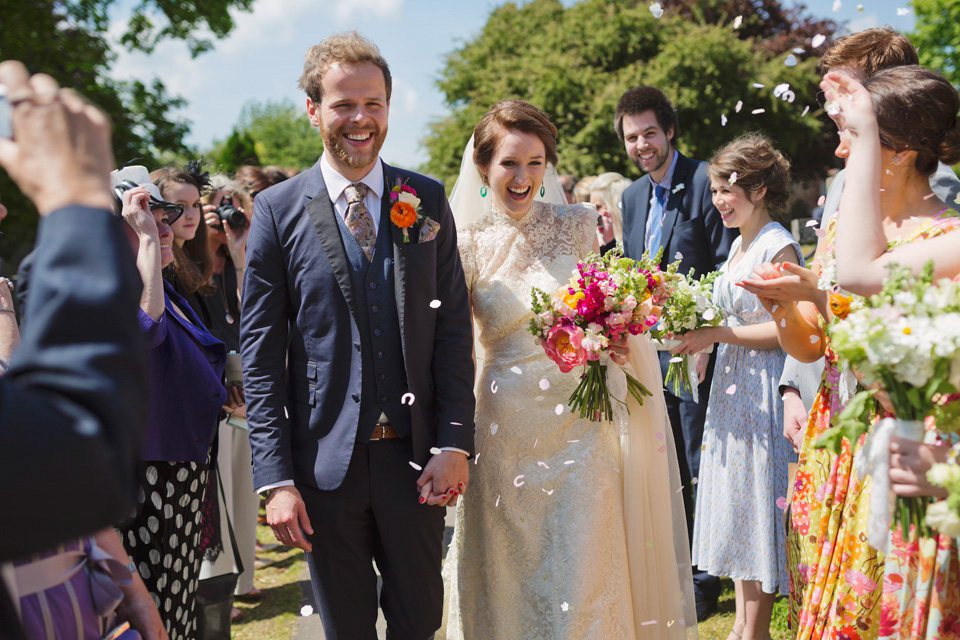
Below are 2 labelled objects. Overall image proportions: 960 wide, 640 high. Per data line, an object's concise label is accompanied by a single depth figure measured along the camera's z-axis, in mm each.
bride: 3564
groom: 3055
